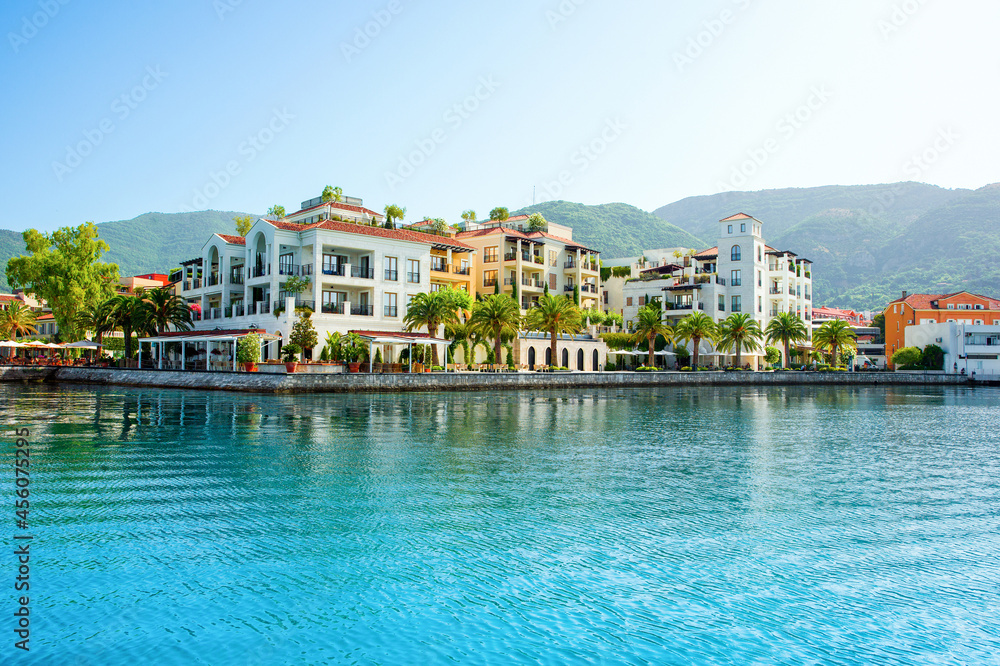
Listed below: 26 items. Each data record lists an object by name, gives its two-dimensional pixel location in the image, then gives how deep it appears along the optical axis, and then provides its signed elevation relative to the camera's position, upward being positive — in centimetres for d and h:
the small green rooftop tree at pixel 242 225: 7284 +1468
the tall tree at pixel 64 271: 6384 +846
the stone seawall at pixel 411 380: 4156 -132
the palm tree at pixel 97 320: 6047 +392
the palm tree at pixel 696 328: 7138 +334
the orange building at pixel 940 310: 8706 +629
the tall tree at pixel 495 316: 5456 +358
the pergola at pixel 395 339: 4752 +164
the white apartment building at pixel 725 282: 8269 +955
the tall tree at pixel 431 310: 5291 +392
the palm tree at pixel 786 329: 7694 +347
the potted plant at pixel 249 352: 4409 +69
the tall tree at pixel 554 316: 5969 +389
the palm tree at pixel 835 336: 7706 +266
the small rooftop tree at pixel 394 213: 7138 +1541
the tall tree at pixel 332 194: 6619 +1609
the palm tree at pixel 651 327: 7019 +341
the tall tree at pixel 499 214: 8944 +1894
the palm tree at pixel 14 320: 8125 +525
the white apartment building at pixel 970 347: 8012 +146
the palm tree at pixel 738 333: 7369 +295
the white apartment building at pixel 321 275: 5222 +695
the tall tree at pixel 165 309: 5778 +449
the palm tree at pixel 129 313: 5816 +417
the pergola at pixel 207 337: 4772 +186
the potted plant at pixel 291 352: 4731 +72
